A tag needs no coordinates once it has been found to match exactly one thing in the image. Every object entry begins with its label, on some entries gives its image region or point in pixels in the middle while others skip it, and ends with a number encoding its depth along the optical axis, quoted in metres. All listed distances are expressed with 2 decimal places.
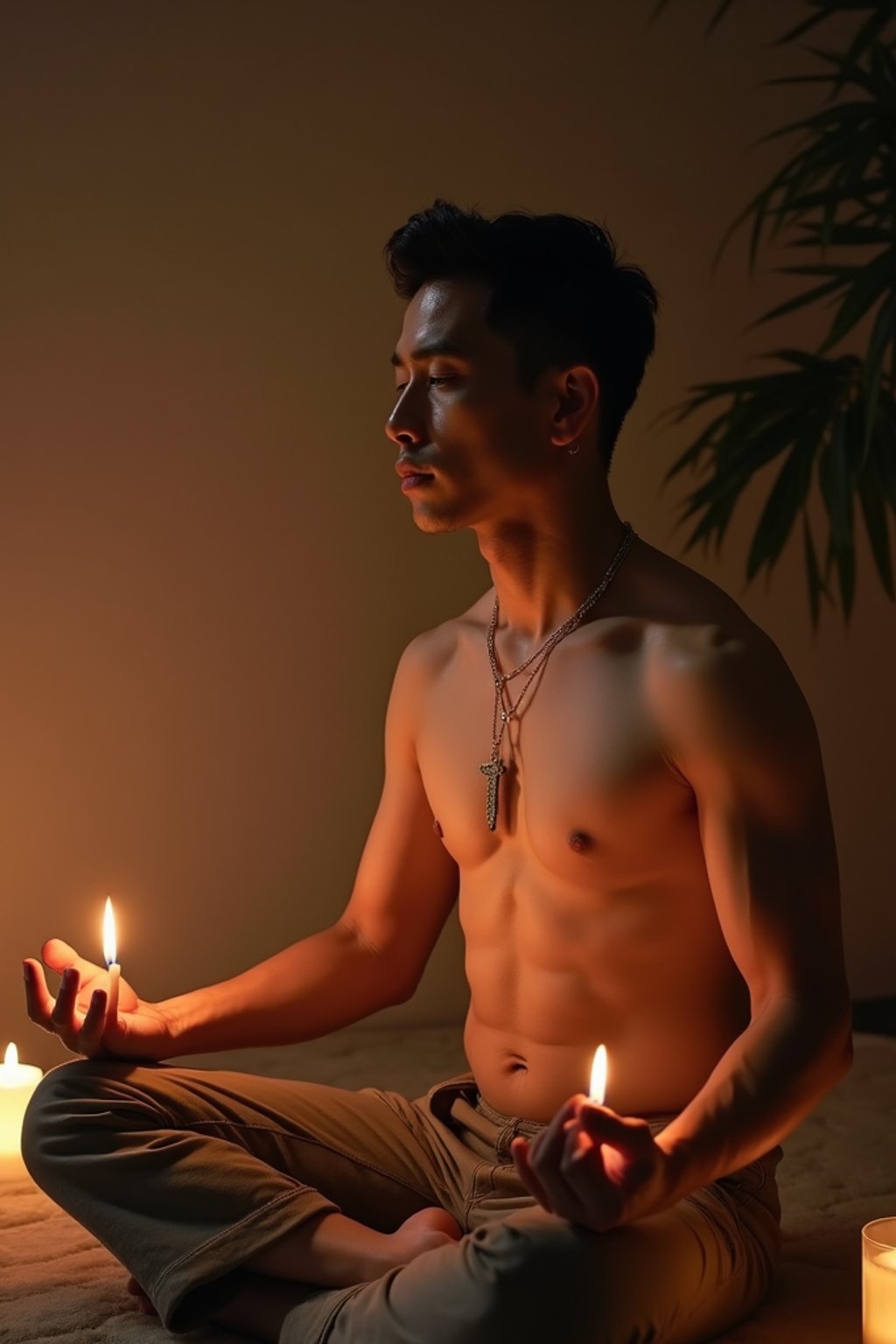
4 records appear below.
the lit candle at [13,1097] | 2.37
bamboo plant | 2.85
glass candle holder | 1.57
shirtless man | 1.51
